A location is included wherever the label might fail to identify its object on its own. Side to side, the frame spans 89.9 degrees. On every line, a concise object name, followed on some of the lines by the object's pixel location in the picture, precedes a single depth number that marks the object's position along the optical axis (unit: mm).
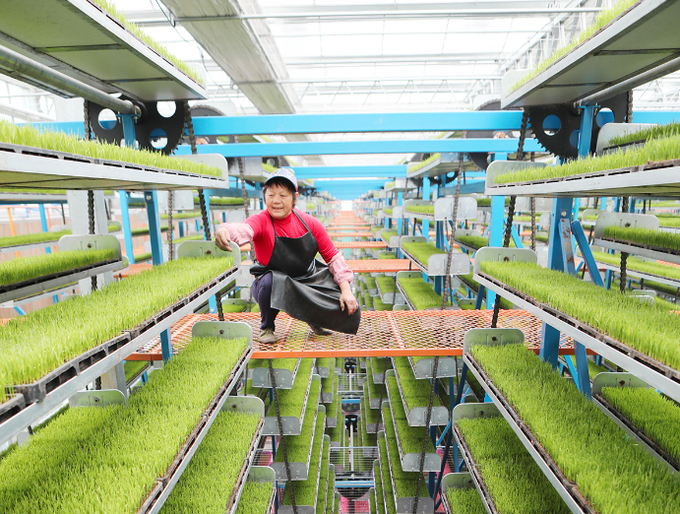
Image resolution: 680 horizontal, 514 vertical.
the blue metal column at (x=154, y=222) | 2117
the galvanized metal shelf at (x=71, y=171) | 803
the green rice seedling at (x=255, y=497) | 1903
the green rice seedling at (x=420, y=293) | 4066
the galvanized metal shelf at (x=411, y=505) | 2936
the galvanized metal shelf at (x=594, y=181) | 908
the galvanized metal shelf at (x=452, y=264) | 3314
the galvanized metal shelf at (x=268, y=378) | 2846
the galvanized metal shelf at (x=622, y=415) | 1368
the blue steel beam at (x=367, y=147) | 3238
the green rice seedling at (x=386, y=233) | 7489
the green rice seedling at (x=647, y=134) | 1272
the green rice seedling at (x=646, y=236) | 1752
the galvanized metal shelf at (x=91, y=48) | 1152
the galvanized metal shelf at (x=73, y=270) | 1448
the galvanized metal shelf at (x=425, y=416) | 2703
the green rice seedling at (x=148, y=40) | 1256
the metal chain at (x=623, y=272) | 2162
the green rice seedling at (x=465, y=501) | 1886
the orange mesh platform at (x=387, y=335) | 2127
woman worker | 1937
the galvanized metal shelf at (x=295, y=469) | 3004
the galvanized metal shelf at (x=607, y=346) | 877
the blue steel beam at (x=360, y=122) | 2385
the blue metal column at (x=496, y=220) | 3340
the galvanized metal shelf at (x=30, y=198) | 3842
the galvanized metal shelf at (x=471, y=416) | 1610
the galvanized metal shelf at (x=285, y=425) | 2844
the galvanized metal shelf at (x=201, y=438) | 1027
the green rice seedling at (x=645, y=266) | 3811
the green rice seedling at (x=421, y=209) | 4062
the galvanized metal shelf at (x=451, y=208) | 3209
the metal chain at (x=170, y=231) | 2533
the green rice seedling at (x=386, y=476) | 3348
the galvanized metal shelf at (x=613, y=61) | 1124
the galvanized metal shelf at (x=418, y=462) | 2844
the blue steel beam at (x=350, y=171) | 6137
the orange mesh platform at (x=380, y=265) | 5301
